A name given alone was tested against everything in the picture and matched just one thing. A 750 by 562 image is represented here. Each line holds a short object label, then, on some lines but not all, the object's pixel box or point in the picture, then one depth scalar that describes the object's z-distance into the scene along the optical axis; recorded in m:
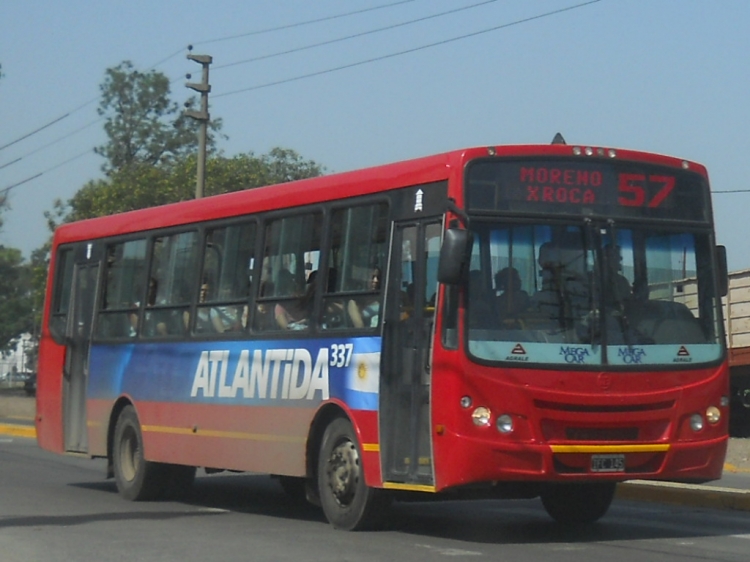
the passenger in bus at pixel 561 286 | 10.53
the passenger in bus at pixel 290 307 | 12.41
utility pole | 31.38
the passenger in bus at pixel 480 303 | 10.41
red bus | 10.38
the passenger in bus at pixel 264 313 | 12.85
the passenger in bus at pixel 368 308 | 11.40
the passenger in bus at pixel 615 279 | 10.76
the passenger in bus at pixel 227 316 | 13.33
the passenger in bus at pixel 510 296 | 10.48
